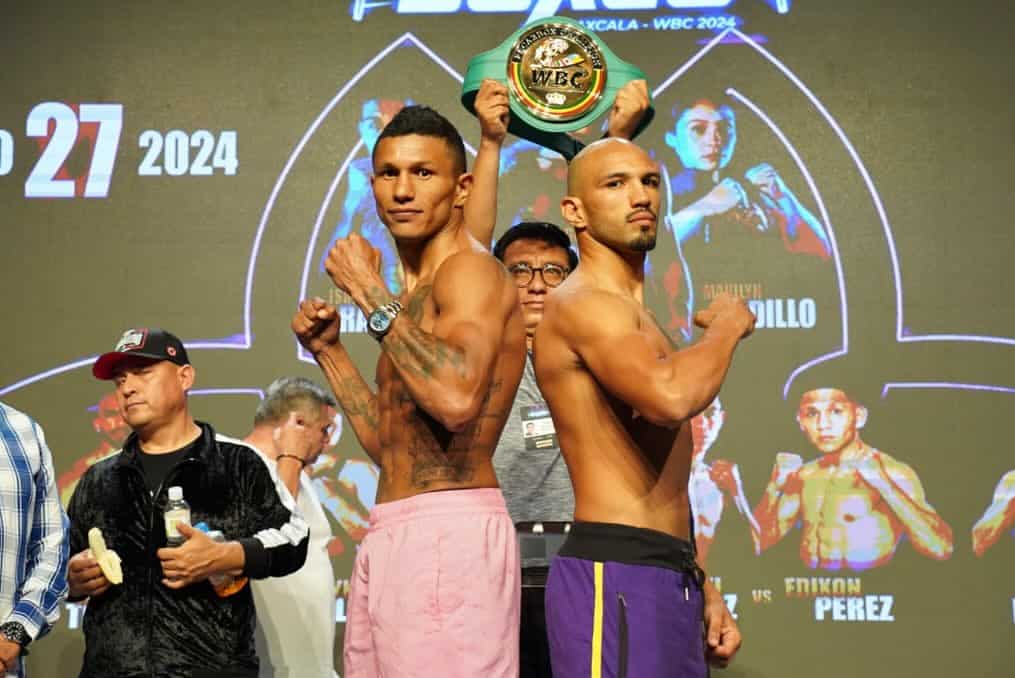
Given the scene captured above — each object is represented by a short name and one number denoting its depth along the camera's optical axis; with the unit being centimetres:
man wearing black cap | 321
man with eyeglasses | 312
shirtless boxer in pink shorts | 248
